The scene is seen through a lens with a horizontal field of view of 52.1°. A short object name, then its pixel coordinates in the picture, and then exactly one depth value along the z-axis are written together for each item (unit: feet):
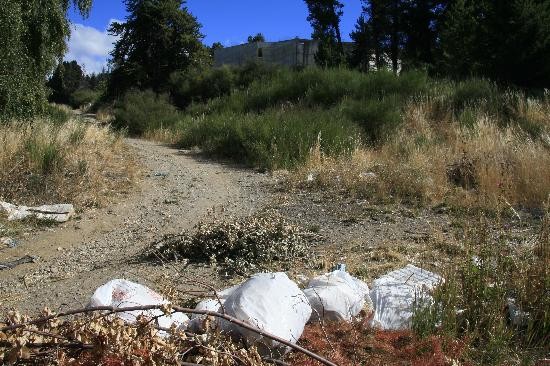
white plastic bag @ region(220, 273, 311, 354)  8.57
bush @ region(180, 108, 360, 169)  32.27
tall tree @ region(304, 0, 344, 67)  130.11
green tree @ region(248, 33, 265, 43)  188.88
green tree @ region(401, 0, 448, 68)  106.73
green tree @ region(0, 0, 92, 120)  33.19
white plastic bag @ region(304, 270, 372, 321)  10.16
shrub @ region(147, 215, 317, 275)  14.60
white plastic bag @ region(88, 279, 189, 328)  9.40
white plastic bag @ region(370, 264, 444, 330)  10.25
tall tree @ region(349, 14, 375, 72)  114.93
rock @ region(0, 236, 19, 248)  18.35
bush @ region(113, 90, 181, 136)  57.77
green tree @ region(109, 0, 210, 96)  107.45
